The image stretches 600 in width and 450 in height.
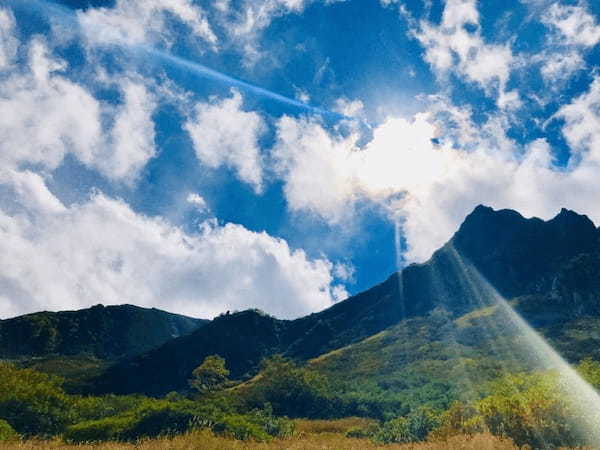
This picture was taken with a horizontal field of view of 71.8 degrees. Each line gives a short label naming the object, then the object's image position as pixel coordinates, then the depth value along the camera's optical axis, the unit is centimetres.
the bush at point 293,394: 5166
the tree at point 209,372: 8600
